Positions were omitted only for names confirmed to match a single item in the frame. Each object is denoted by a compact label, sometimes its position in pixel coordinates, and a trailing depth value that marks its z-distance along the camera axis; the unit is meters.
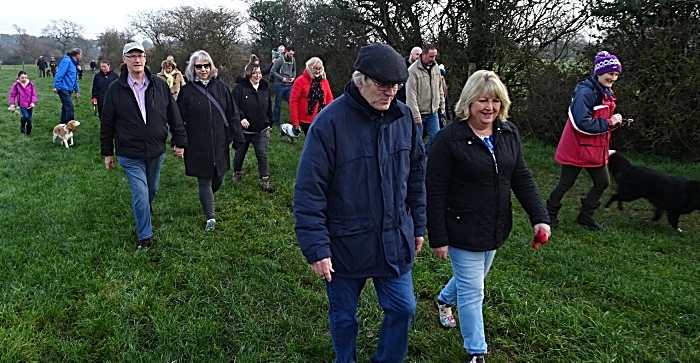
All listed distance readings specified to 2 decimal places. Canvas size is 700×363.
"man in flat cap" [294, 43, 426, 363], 2.35
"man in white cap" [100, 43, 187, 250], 4.54
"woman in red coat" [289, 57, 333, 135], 7.06
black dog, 5.50
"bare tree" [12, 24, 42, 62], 56.53
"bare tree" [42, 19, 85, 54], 54.78
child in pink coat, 11.57
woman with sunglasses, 5.13
